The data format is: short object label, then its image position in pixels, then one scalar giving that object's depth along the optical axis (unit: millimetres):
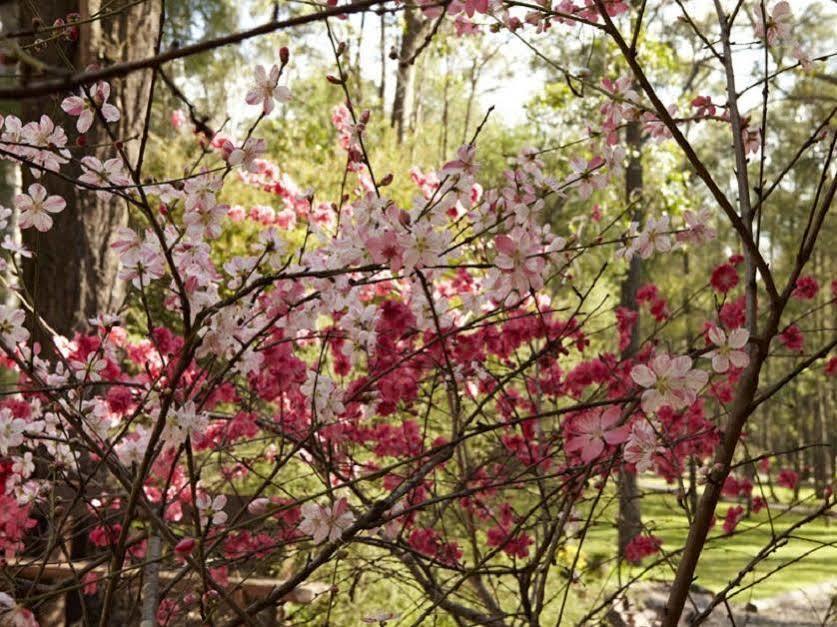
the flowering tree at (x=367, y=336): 1379
